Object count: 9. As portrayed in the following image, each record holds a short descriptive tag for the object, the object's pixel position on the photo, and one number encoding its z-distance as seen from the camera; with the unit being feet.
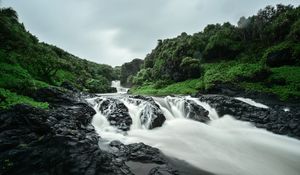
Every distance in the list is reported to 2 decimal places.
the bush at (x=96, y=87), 122.05
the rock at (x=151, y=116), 48.62
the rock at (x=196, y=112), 57.77
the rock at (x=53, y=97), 45.33
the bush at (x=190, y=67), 138.96
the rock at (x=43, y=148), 20.90
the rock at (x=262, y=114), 48.82
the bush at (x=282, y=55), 107.24
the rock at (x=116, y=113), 46.65
